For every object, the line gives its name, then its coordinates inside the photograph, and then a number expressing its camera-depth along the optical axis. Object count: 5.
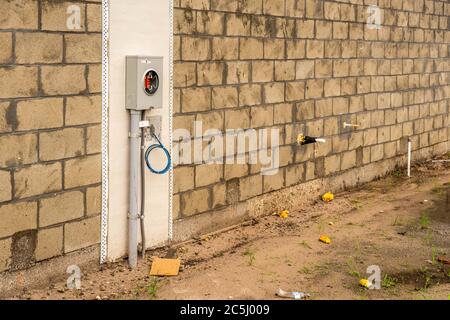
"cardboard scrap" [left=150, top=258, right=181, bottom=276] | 5.42
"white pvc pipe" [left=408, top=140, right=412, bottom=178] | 9.73
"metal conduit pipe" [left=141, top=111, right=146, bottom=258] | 5.49
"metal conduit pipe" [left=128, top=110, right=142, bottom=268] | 5.38
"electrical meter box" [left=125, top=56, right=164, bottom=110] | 5.29
